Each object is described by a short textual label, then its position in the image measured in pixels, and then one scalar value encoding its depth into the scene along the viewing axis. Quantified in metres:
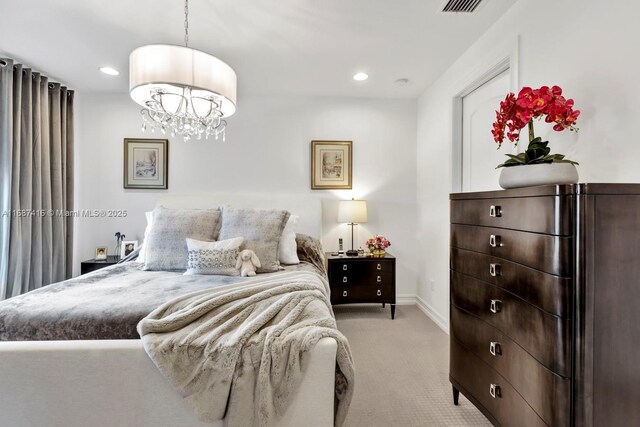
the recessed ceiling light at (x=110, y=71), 3.03
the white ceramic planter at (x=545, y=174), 1.31
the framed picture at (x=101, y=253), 3.51
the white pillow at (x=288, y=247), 2.77
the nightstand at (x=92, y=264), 3.34
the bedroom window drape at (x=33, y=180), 2.80
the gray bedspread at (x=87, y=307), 1.49
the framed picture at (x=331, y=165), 3.79
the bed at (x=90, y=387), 1.29
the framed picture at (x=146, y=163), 3.66
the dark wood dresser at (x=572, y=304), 1.06
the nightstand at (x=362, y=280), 3.41
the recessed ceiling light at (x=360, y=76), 3.15
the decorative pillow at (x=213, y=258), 2.34
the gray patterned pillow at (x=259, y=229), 2.52
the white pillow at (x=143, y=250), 2.74
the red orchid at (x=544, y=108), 1.41
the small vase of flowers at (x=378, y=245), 3.53
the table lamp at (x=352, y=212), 3.53
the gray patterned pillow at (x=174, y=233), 2.52
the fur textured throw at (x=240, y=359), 1.25
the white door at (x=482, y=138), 2.42
